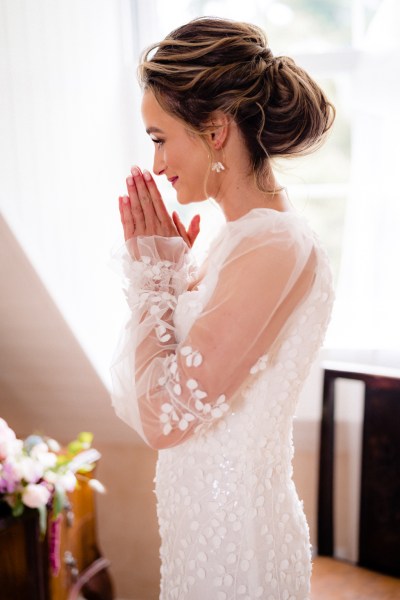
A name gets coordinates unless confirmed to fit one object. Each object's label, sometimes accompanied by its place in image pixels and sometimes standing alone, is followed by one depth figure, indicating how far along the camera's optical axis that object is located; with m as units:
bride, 1.15
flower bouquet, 1.68
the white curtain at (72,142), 1.63
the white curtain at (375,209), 2.07
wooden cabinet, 1.72
